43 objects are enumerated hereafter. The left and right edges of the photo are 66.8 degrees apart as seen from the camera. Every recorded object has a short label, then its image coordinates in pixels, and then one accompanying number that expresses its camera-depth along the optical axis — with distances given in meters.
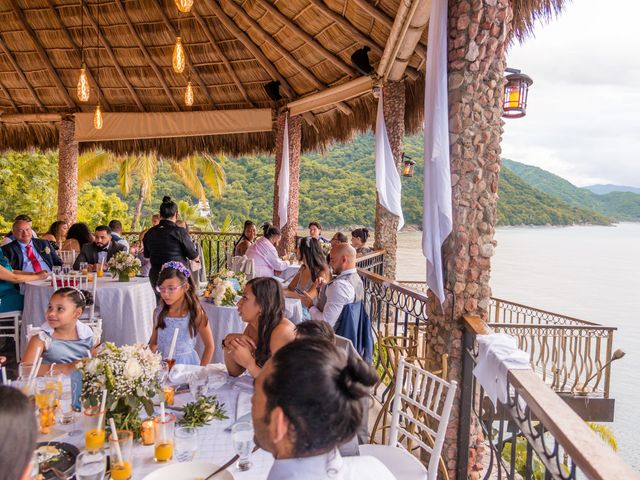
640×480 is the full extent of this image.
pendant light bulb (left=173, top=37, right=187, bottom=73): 5.09
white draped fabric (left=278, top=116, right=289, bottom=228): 10.13
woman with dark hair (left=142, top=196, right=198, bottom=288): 5.54
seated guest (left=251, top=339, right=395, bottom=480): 1.21
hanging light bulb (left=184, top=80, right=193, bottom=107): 6.31
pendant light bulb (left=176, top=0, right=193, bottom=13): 4.21
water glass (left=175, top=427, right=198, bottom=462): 1.82
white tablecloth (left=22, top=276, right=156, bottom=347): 5.17
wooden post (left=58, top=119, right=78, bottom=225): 10.78
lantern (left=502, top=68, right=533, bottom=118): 5.55
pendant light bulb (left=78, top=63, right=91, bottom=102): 5.71
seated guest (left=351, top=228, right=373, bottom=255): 8.49
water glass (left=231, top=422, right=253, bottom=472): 1.73
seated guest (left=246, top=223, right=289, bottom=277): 6.45
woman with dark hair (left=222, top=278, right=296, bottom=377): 2.76
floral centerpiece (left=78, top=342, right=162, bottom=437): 1.89
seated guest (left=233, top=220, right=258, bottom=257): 7.80
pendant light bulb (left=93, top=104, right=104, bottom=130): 6.93
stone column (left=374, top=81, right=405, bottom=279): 7.56
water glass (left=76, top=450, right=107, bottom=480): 1.55
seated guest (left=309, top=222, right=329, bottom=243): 9.43
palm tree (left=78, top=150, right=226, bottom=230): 18.34
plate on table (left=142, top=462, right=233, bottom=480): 1.63
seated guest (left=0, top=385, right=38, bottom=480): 1.08
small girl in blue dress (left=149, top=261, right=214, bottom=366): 3.38
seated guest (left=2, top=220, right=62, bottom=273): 5.57
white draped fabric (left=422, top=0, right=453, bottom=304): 3.12
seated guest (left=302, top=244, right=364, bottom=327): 4.10
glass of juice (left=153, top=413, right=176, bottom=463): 1.79
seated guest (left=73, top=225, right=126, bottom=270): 6.41
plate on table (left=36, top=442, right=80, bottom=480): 1.66
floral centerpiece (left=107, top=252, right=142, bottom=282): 5.61
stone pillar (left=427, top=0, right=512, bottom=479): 3.18
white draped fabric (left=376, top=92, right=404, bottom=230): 7.14
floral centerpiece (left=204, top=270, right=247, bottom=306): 4.59
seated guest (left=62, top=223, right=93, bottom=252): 6.92
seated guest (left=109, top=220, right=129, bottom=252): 7.23
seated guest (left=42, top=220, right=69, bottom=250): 7.54
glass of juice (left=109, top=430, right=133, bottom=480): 1.65
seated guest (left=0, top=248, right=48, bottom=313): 5.17
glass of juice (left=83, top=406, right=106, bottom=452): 1.73
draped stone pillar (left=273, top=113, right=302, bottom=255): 10.28
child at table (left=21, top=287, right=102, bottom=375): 3.05
